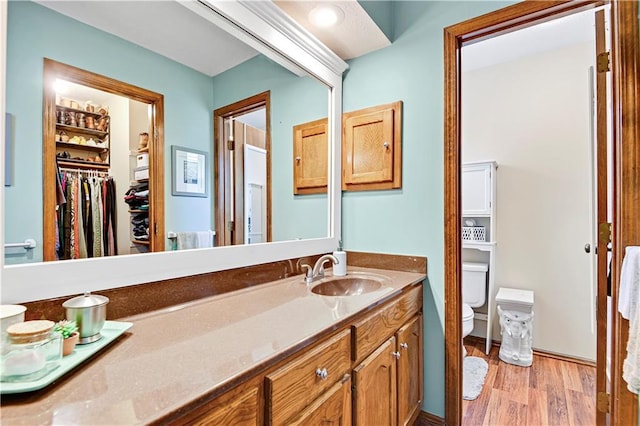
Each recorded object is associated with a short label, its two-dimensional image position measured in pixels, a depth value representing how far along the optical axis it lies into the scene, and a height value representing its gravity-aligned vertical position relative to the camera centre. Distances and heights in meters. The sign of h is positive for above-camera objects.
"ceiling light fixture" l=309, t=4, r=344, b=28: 1.52 +1.02
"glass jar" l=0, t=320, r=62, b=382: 0.54 -0.25
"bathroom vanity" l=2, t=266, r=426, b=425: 0.53 -0.33
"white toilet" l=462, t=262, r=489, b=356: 2.73 -0.64
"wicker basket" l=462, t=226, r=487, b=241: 2.80 -0.18
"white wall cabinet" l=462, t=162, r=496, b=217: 2.70 +0.22
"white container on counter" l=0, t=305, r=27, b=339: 0.61 -0.21
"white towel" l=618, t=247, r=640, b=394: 1.08 -0.35
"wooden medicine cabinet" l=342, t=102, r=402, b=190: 1.78 +0.40
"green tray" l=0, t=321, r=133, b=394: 0.52 -0.30
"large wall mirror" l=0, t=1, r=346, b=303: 0.80 +0.38
